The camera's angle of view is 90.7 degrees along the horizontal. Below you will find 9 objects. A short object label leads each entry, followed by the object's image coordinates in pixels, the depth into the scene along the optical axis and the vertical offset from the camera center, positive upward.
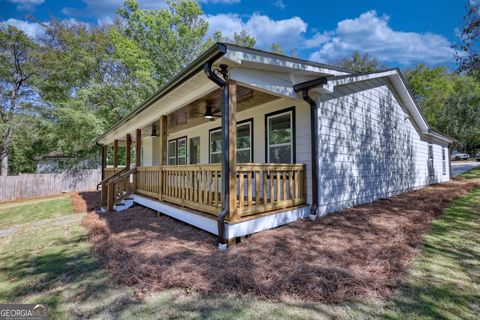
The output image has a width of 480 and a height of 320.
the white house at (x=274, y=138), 4.04 +0.70
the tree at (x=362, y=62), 26.88 +11.52
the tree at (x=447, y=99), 24.47 +6.65
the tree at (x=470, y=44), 7.95 +4.18
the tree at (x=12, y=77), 14.56 +5.84
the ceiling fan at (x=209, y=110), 6.33 +1.52
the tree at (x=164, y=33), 19.38 +11.09
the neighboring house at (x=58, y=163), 20.45 +0.30
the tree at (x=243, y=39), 22.83 +12.10
